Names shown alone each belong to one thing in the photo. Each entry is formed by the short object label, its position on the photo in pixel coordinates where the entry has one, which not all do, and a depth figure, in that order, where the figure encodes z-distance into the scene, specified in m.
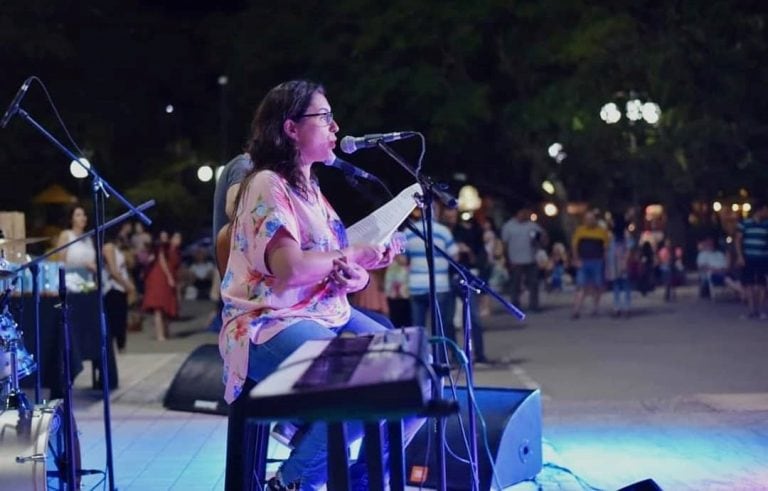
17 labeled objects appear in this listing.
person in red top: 16.70
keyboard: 3.33
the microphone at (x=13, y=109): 6.02
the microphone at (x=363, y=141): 5.06
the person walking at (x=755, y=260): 16.66
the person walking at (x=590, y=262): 18.08
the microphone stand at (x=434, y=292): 4.84
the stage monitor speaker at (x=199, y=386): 9.38
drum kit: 5.29
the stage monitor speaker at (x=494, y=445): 6.23
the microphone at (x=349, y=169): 4.98
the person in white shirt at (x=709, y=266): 20.69
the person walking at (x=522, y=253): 18.98
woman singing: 4.40
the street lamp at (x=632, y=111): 22.30
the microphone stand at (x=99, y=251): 6.00
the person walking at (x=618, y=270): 18.31
